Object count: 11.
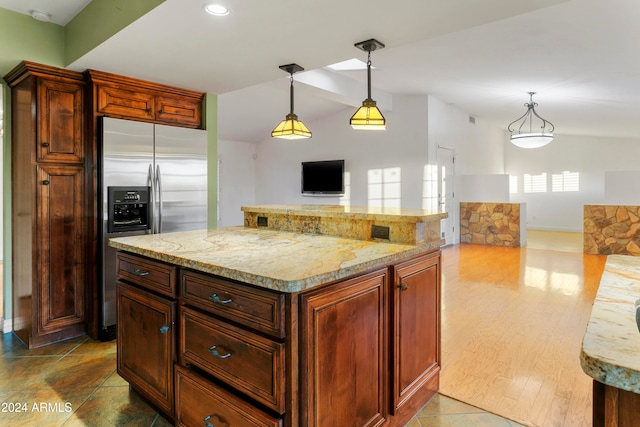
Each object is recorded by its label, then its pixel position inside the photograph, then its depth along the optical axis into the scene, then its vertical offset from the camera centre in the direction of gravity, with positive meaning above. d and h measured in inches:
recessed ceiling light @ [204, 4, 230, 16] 77.5 +40.8
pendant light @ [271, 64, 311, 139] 123.7 +25.4
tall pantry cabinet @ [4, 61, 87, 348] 112.6 +1.8
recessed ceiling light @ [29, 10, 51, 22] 106.8 +54.5
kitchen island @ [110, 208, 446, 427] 52.9 -20.0
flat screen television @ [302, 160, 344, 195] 310.2 +24.7
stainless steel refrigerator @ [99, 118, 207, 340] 118.7 +7.9
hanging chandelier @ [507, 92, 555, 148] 232.8 +42.2
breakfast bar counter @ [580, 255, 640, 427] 25.2 -10.7
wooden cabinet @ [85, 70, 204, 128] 119.8 +36.4
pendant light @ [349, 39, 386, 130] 107.9 +25.5
